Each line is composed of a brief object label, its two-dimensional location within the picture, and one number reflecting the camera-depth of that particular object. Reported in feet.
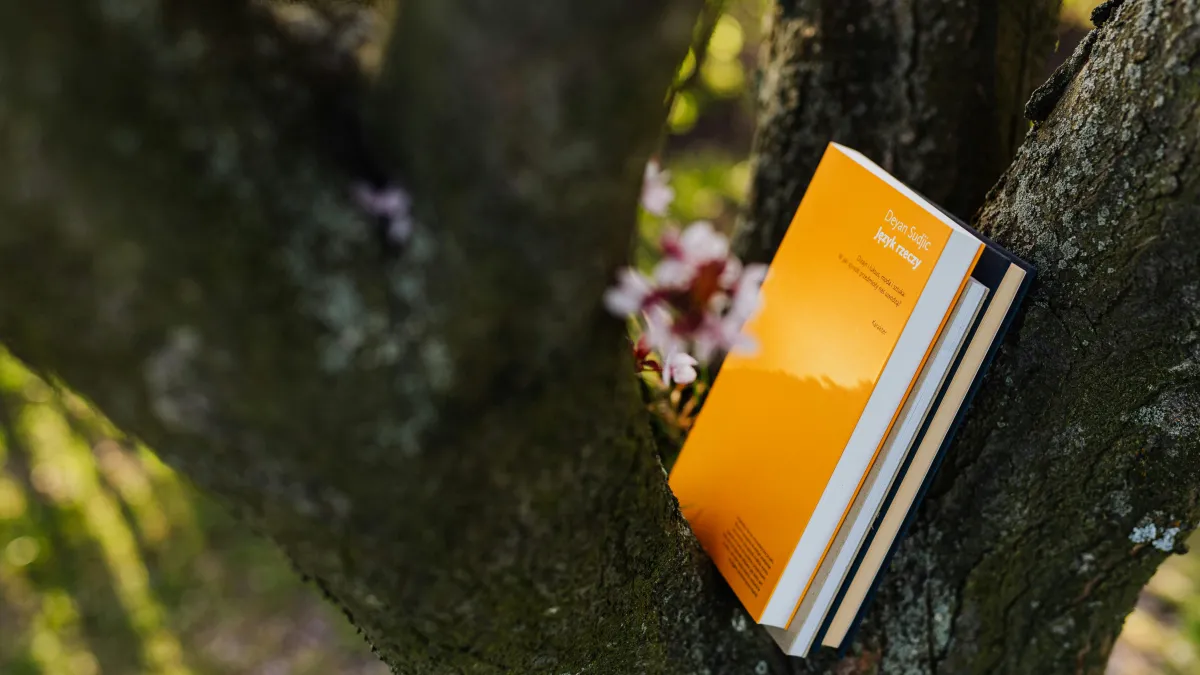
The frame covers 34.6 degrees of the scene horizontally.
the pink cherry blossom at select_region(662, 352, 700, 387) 2.84
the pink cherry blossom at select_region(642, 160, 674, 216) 2.62
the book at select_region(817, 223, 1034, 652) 2.77
